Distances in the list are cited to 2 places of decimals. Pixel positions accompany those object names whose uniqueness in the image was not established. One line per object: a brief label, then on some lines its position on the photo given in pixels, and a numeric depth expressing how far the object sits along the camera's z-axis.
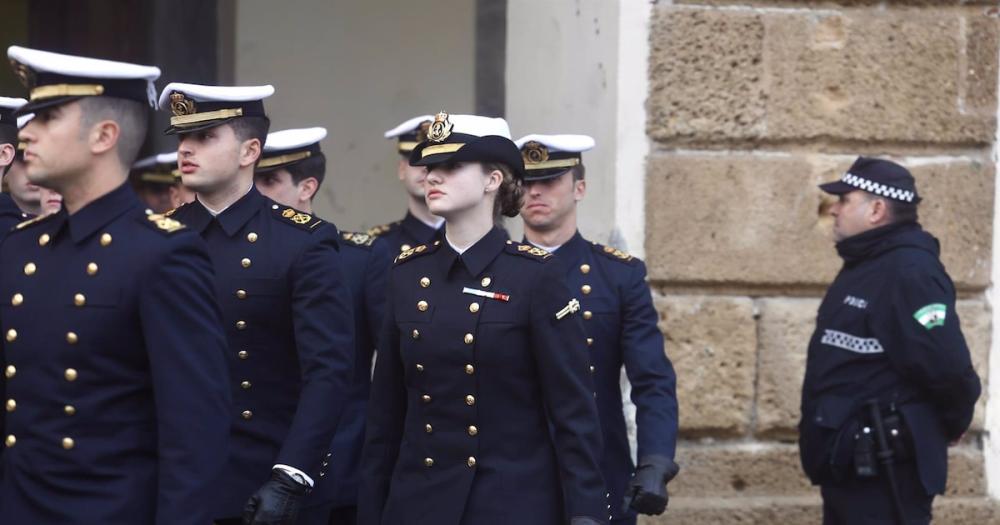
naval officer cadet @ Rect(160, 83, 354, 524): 8.31
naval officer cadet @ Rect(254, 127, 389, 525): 9.69
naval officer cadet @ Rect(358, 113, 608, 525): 7.90
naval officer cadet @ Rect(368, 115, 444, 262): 11.63
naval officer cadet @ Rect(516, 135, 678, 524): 9.46
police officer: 10.45
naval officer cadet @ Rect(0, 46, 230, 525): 6.32
